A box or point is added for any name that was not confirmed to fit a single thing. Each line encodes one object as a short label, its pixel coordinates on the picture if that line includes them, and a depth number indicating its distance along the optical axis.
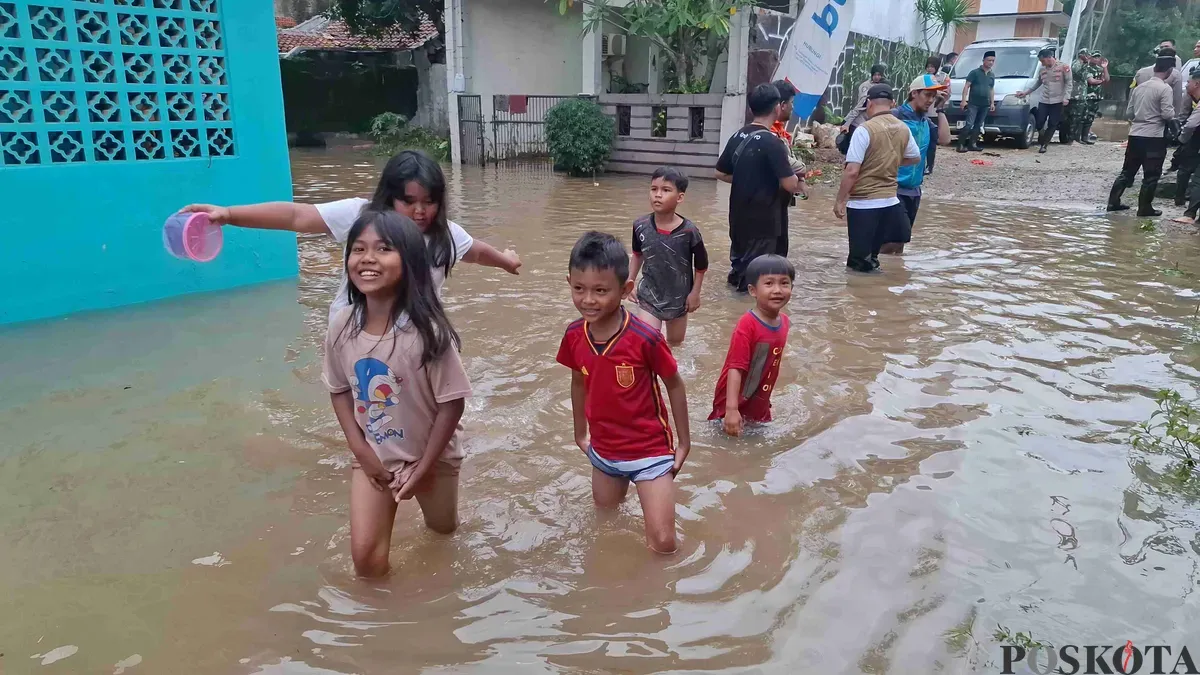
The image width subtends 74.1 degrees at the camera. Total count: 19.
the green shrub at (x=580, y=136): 15.66
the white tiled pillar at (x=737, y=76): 14.96
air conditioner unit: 18.83
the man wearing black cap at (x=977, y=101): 16.31
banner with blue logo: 9.88
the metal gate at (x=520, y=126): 18.25
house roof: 24.89
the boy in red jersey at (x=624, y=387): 2.93
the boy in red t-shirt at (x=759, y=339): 3.87
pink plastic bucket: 3.18
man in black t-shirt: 6.03
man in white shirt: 6.98
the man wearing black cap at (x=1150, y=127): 9.55
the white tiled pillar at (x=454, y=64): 17.30
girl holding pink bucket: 3.18
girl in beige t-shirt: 2.72
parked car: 17.09
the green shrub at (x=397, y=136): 21.03
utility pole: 29.63
